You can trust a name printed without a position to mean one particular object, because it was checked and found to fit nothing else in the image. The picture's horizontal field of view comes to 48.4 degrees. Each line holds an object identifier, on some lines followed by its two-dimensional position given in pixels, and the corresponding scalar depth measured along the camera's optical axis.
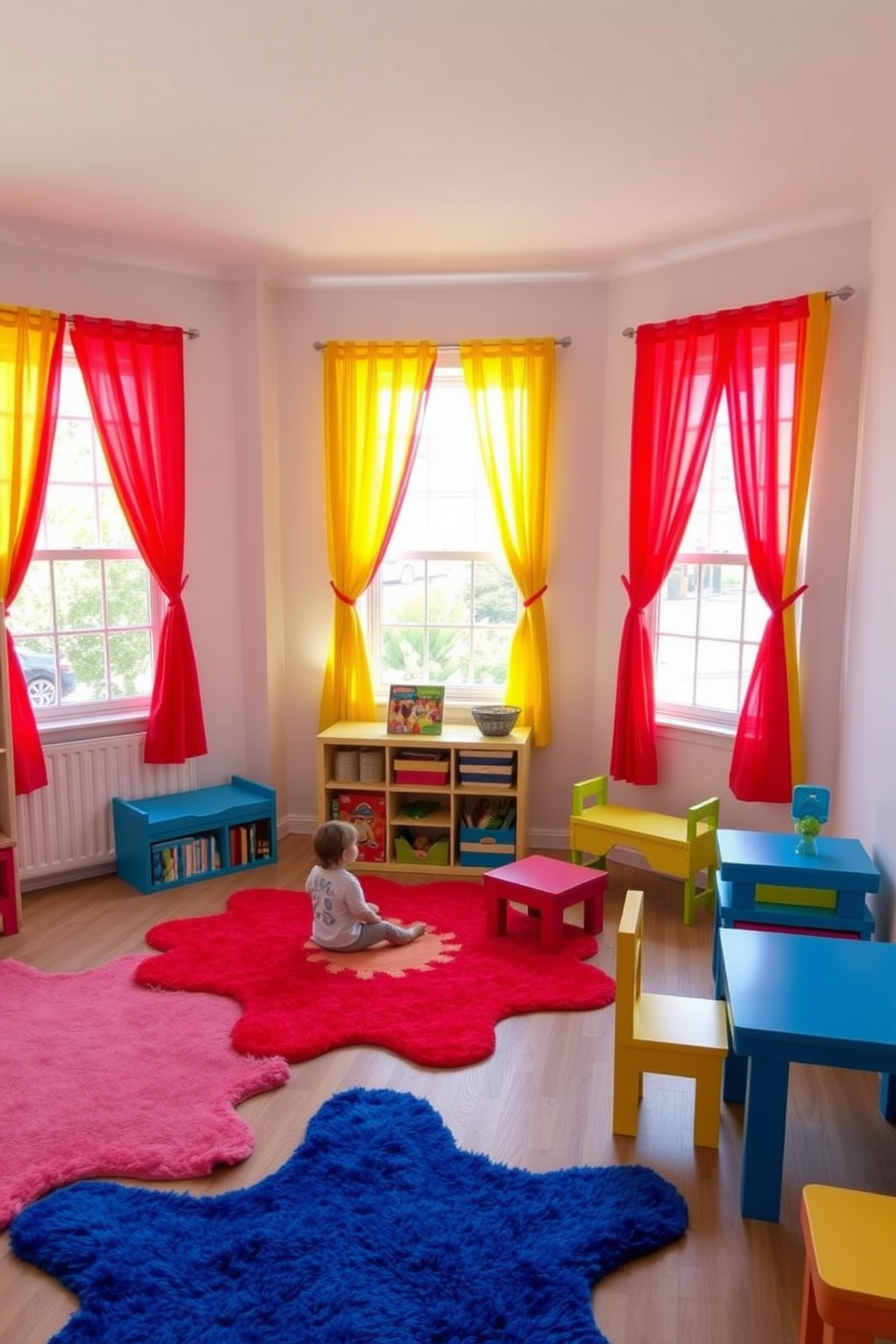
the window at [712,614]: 4.30
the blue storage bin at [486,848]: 4.55
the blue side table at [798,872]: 2.95
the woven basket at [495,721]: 4.55
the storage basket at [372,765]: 4.64
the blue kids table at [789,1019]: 2.12
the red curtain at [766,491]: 3.97
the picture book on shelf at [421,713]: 4.61
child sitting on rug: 3.64
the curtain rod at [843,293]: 3.79
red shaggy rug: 3.05
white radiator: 4.26
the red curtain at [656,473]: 4.23
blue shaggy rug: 1.96
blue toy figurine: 3.13
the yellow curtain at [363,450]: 4.73
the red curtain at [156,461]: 4.29
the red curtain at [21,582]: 4.04
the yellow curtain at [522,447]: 4.63
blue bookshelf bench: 4.32
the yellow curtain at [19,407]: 4.01
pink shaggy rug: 2.47
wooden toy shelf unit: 4.53
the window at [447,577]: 4.88
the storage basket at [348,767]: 4.68
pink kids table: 3.67
